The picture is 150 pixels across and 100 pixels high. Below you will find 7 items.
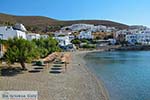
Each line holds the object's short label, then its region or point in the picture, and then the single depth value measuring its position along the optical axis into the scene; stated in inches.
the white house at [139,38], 2506.1
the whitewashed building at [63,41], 1955.8
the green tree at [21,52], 518.0
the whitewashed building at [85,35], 2665.7
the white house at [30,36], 1151.7
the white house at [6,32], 866.5
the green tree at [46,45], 946.3
